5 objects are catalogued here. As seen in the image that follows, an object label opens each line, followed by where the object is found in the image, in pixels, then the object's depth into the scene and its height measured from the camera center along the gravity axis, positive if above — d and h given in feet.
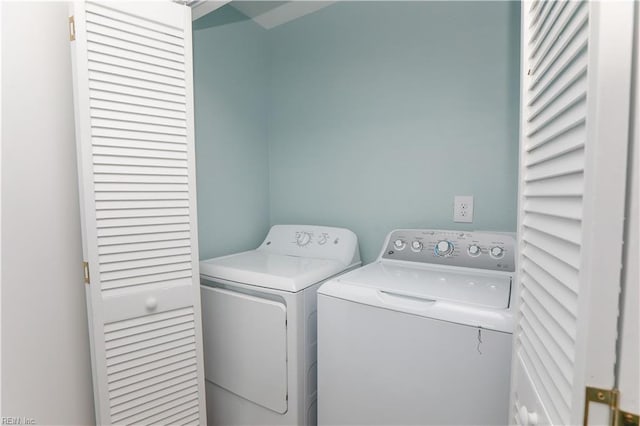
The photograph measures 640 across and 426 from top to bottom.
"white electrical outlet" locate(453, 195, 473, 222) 5.45 -0.24
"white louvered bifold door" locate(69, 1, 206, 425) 3.68 -0.13
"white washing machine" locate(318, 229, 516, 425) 3.34 -1.65
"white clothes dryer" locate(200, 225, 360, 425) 4.58 -2.11
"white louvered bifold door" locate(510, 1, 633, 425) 1.47 -0.04
